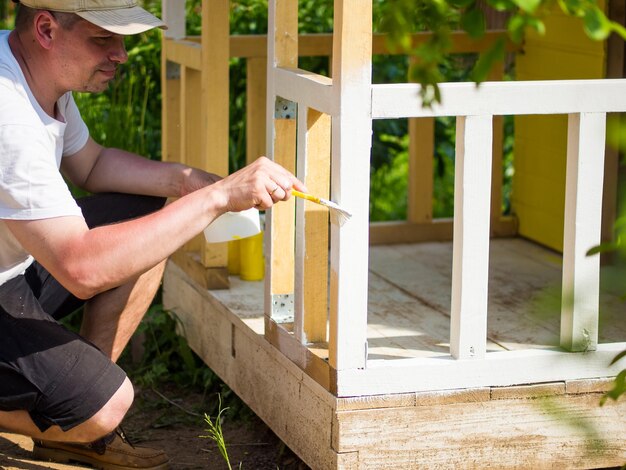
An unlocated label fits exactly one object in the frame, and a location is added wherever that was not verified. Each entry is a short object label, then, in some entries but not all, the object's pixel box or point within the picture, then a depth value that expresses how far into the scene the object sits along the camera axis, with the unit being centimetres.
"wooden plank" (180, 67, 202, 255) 435
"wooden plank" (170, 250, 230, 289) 400
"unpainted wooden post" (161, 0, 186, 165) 461
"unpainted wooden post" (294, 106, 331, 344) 294
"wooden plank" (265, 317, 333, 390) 289
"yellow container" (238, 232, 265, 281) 413
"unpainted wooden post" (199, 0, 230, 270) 387
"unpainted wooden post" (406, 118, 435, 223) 513
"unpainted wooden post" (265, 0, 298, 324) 309
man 271
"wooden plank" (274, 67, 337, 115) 274
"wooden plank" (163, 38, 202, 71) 407
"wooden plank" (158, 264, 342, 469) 299
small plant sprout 305
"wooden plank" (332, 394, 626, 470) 288
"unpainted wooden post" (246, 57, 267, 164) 468
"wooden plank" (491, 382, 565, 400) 296
